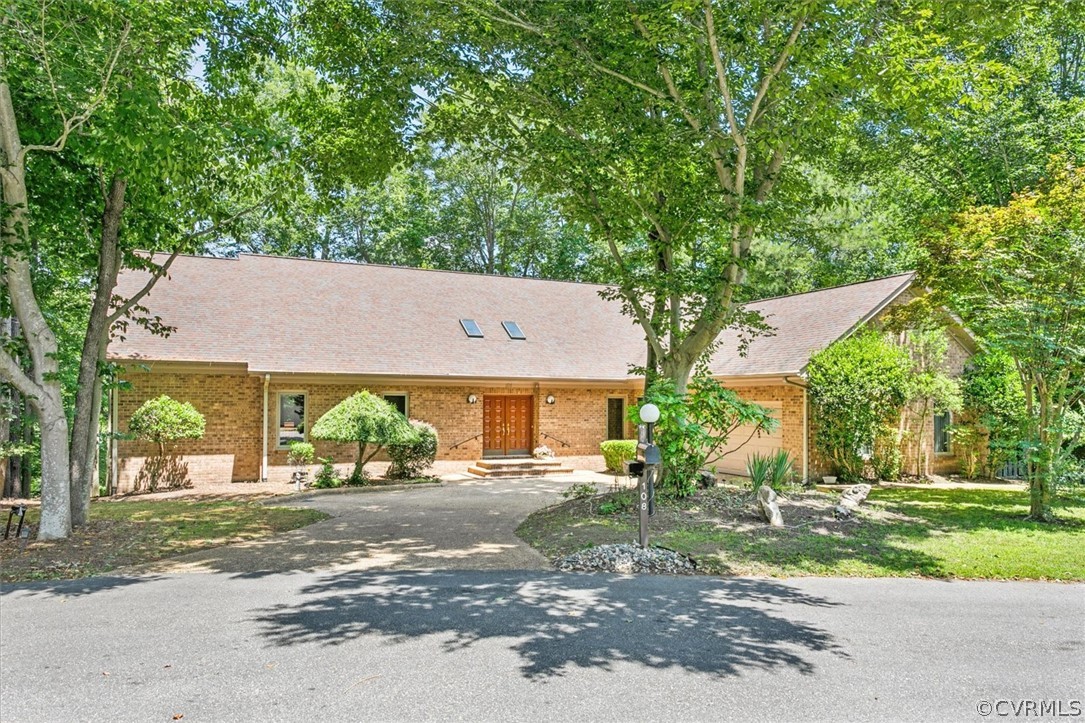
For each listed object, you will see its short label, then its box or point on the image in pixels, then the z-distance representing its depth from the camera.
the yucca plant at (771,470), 11.01
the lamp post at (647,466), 7.73
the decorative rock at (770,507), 9.26
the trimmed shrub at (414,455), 15.80
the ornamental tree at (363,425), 14.04
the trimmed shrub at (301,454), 15.05
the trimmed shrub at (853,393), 14.84
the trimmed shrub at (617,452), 17.19
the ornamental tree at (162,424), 13.89
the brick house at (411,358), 15.19
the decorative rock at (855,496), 10.97
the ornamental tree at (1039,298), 10.02
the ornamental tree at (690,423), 10.20
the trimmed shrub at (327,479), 14.67
